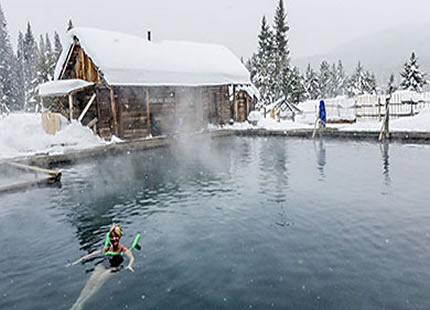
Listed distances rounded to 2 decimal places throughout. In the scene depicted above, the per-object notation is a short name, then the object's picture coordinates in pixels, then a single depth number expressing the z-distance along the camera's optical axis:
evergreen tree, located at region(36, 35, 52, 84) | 48.34
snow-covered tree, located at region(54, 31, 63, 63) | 76.38
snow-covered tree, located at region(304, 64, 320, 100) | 84.56
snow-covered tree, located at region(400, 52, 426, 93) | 59.16
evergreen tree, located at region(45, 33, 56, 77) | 49.58
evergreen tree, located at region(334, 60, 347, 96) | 117.21
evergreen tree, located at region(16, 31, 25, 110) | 73.94
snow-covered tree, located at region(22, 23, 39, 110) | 73.25
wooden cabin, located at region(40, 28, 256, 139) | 22.97
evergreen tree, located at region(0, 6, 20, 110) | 59.10
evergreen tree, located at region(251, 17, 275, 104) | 53.22
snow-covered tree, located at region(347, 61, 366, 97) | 80.12
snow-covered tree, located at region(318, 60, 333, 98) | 98.89
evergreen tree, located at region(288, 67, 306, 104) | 51.27
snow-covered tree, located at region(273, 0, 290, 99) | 54.38
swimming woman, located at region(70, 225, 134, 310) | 6.46
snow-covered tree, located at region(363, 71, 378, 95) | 75.88
